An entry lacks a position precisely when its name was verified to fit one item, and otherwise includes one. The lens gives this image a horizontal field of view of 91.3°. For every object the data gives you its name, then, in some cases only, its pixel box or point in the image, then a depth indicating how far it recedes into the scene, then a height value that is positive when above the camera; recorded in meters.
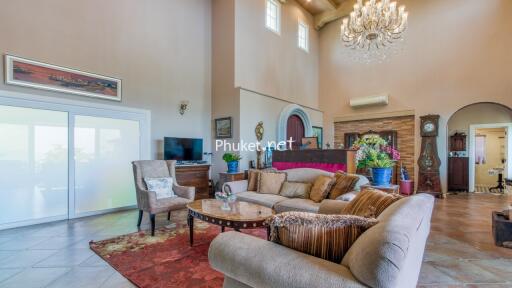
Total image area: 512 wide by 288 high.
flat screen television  5.31 -0.11
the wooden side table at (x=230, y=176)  5.38 -0.71
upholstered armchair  3.46 -0.72
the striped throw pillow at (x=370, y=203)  1.75 -0.44
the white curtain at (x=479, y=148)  8.66 -0.11
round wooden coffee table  2.50 -0.76
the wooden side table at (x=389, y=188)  2.64 -0.47
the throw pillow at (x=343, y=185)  3.23 -0.53
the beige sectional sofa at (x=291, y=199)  3.14 -0.79
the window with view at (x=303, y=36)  8.14 +3.59
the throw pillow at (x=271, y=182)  4.07 -0.62
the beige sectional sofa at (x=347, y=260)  0.94 -0.54
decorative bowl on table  3.05 -0.69
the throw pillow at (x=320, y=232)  1.24 -0.44
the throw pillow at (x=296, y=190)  3.75 -0.70
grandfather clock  6.48 -0.38
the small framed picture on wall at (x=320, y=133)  8.49 +0.40
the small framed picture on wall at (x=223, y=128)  5.99 +0.39
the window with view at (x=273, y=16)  6.95 +3.66
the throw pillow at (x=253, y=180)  4.30 -0.63
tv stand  5.37 -0.74
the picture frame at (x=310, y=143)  5.88 +0.03
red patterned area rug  2.21 -1.21
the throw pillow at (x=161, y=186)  3.81 -0.66
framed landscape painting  3.69 +1.06
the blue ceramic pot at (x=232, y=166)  5.52 -0.49
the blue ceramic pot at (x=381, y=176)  2.80 -0.35
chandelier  4.66 +2.36
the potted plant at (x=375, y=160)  2.78 -0.17
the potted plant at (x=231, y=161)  5.47 -0.37
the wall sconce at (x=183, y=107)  5.77 +0.86
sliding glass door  3.72 -0.22
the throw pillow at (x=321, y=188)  3.43 -0.61
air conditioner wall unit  7.43 +1.34
